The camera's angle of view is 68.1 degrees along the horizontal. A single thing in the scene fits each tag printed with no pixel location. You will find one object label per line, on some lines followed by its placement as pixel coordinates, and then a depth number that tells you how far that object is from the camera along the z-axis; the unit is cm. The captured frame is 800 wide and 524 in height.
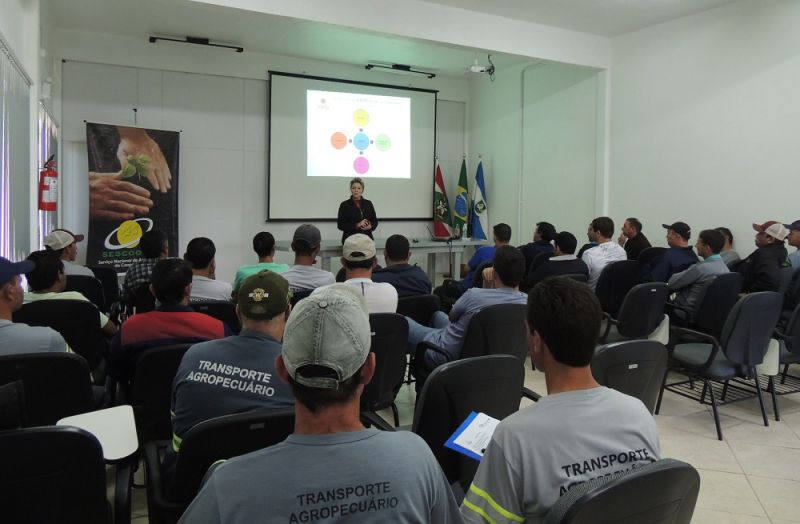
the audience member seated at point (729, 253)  581
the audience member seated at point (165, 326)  258
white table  755
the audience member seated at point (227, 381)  176
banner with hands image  772
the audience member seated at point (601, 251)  549
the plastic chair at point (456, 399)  206
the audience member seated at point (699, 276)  462
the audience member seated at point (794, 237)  522
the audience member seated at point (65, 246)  438
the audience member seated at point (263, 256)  408
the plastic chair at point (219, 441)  155
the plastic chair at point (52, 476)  136
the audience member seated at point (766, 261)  479
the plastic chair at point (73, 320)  298
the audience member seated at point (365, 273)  347
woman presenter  720
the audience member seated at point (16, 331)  225
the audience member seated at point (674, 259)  519
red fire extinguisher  507
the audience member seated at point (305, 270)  396
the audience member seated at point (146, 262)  395
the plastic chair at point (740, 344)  361
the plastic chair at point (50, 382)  209
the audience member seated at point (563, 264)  516
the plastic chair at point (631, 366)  235
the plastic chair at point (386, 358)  296
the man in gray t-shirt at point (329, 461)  94
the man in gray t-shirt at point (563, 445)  127
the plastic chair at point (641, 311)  430
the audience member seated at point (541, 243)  616
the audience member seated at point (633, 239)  664
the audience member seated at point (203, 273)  363
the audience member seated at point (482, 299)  324
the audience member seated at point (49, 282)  321
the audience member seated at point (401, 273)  406
